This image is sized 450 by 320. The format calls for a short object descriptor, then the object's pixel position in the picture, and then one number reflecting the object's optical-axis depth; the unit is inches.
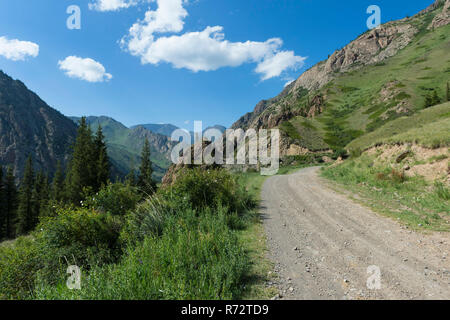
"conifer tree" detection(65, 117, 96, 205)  1307.8
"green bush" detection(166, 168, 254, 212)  339.6
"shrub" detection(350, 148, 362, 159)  875.4
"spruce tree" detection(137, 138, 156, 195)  2143.5
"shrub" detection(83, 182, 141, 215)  278.9
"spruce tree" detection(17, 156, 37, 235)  1801.2
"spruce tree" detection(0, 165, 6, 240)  1800.0
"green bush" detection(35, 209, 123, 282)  185.6
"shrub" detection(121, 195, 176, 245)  231.8
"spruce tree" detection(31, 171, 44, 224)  1861.5
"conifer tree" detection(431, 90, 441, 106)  2062.0
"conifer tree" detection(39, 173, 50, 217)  1729.1
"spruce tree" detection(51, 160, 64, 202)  1763.9
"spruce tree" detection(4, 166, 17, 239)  1895.1
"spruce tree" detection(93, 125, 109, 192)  1349.3
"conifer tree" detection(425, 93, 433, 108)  2109.7
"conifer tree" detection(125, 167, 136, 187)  1978.6
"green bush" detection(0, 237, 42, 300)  164.2
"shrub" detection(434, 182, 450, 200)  341.0
